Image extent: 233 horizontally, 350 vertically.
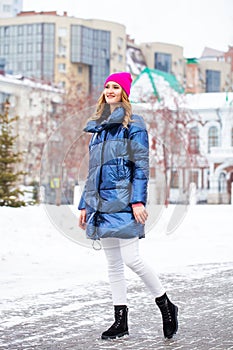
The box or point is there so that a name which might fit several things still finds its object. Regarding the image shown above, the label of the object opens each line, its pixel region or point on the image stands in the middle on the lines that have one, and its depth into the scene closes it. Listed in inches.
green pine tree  788.6
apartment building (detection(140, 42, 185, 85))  4877.0
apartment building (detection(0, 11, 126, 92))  4062.5
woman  222.2
